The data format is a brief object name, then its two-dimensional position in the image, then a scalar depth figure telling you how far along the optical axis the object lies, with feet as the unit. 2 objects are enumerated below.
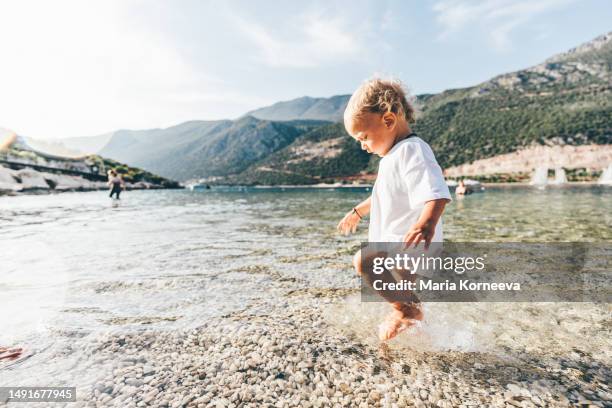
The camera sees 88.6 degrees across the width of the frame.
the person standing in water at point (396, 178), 7.08
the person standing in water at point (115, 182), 96.46
